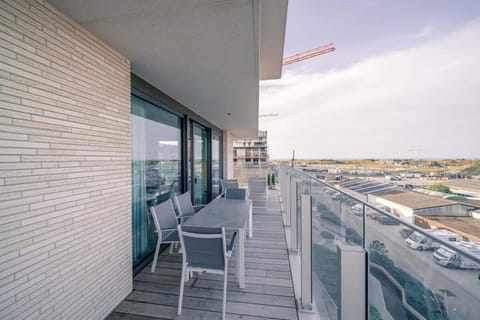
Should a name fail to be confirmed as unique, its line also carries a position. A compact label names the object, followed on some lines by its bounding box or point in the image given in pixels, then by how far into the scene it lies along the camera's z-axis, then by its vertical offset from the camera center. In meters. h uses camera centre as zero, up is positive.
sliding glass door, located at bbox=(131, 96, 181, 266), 2.72 -0.12
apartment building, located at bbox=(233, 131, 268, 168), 36.97 +2.13
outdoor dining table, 2.30 -0.78
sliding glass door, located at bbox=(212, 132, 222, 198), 7.08 -0.16
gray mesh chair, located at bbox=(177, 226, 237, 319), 1.85 -0.87
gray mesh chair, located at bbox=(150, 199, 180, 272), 2.57 -0.86
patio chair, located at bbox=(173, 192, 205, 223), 3.21 -0.81
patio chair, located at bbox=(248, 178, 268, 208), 6.28 -0.86
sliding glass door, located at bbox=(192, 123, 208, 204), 5.07 -0.15
